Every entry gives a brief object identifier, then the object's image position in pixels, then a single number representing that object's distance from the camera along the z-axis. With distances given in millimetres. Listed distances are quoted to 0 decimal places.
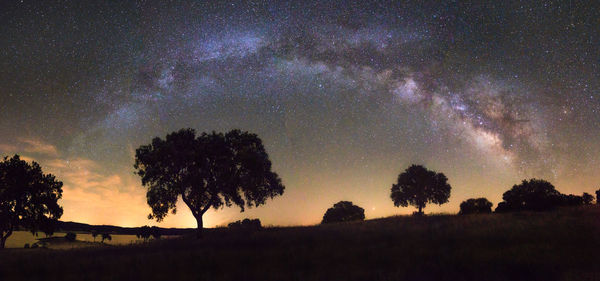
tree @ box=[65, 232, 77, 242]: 50547
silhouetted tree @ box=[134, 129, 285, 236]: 29344
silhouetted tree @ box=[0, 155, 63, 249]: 36000
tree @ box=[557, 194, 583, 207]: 42416
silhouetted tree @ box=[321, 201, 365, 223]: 85562
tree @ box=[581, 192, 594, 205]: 47125
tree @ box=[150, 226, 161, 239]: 56722
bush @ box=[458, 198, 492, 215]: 56153
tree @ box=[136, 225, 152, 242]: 55531
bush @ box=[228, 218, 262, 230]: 77938
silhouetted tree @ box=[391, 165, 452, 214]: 62562
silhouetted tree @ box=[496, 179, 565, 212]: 42309
